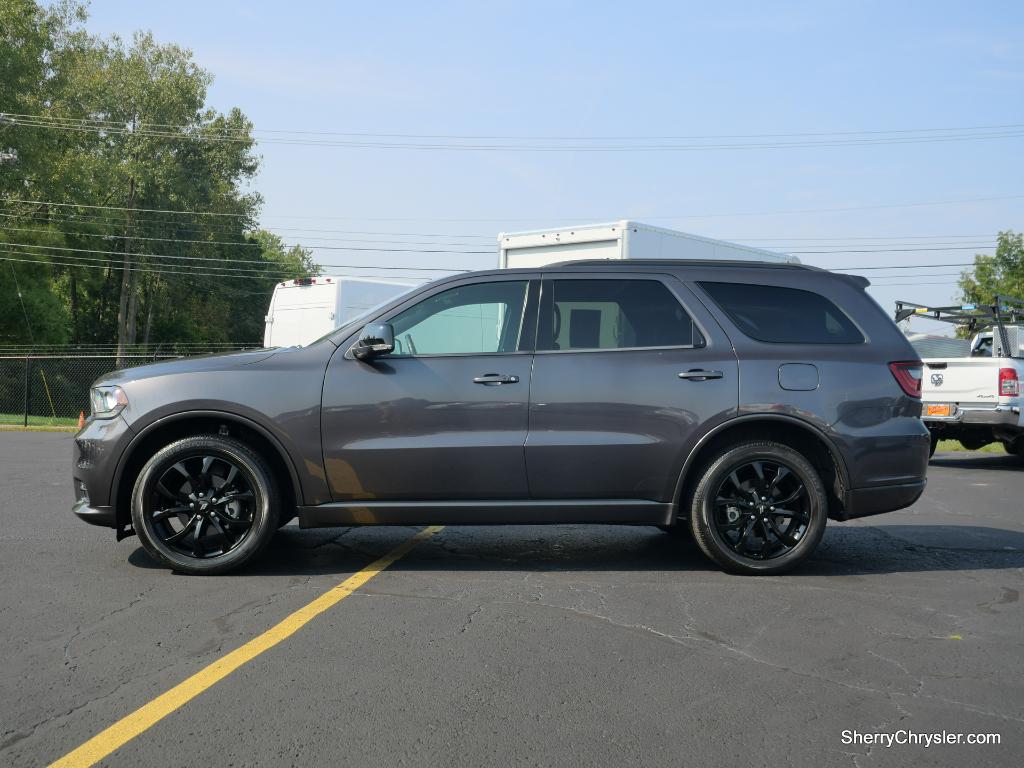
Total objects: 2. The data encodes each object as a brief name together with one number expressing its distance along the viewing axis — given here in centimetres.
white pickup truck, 1384
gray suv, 596
